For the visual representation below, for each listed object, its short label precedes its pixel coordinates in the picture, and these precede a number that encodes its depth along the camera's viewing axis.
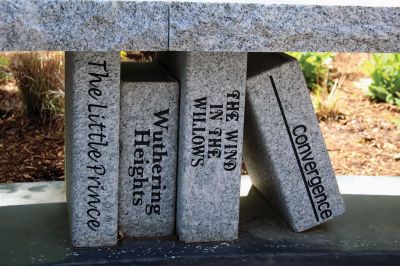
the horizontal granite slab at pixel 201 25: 2.65
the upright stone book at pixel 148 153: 3.23
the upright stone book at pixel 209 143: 3.15
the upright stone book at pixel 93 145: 3.07
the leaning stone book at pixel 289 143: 3.33
